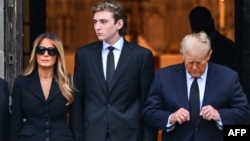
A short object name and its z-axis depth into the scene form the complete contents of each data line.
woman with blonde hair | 14.12
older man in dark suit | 13.77
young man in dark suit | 14.45
